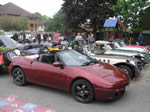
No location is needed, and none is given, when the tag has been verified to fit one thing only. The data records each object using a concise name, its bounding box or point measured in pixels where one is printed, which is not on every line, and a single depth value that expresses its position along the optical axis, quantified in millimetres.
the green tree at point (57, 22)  58484
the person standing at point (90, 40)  17294
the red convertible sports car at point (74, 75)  4176
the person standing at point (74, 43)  8609
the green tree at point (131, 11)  16828
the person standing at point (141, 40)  14562
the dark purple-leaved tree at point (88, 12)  24531
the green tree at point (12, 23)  41750
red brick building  60062
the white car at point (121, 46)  9836
